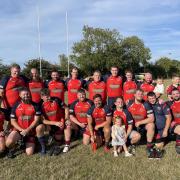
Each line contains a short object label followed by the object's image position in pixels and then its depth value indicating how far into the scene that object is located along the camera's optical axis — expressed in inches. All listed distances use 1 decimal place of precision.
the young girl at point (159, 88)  189.9
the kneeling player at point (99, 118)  160.2
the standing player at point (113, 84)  193.9
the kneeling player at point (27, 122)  153.1
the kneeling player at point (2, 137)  149.9
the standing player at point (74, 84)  198.5
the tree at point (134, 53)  1545.8
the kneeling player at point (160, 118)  159.6
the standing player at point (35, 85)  184.6
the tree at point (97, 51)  1425.2
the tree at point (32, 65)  1119.1
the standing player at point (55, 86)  194.4
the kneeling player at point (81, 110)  170.7
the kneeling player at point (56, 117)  165.1
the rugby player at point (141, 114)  156.7
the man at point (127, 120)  156.9
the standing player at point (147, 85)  193.1
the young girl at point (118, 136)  150.0
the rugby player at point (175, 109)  162.2
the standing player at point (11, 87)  173.7
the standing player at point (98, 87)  192.1
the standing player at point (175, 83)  190.2
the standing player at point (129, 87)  192.9
